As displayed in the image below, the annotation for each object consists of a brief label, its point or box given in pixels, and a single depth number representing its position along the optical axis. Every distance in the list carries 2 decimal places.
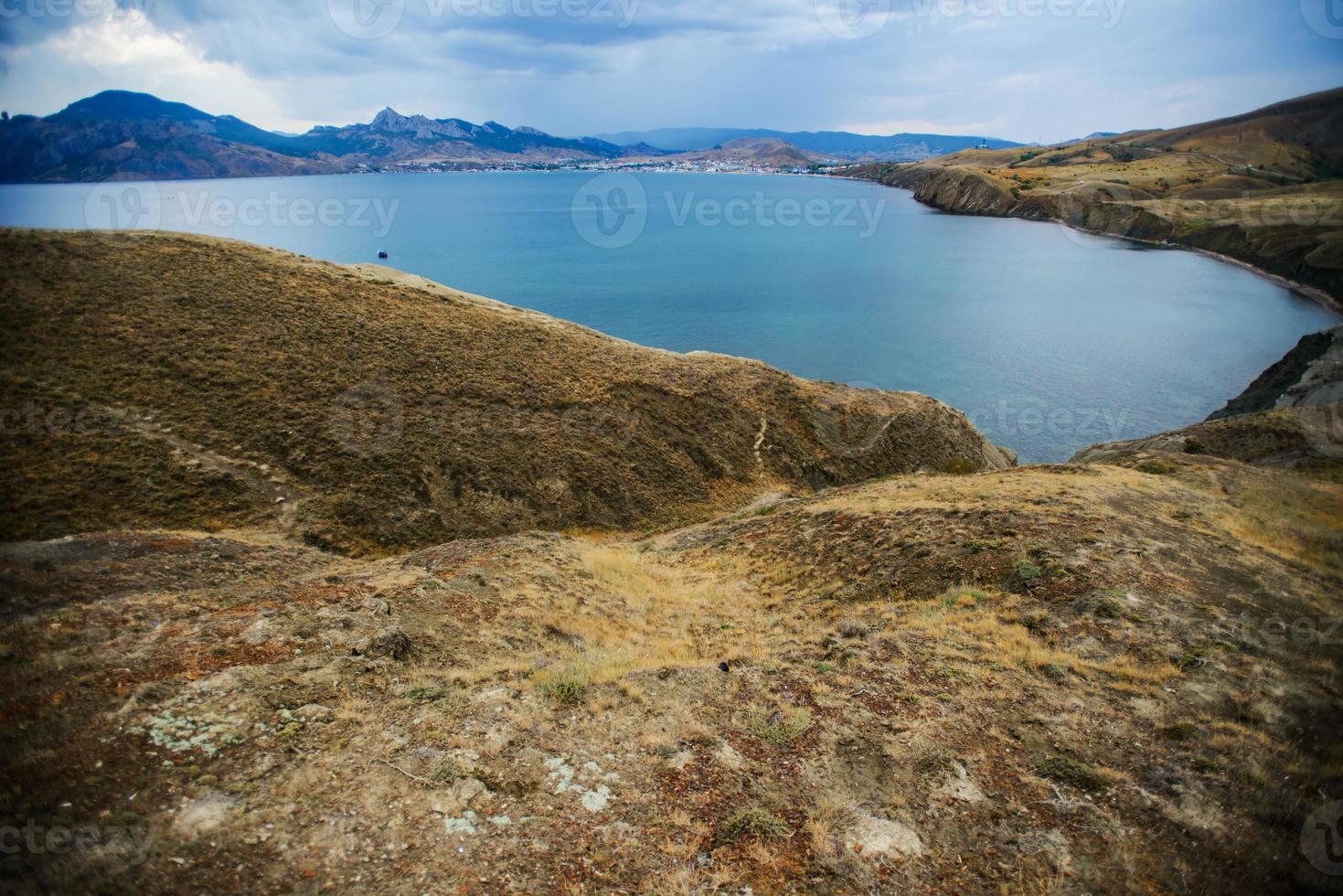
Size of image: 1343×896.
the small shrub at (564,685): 10.86
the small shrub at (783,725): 10.10
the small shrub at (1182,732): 9.66
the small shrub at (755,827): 8.07
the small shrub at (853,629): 14.07
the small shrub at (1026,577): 14.98
